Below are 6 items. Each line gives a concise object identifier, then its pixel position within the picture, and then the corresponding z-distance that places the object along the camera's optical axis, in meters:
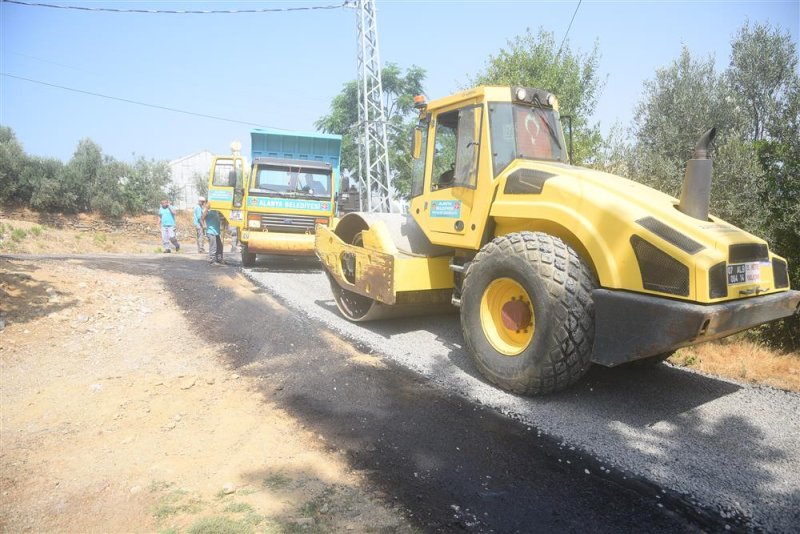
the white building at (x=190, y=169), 40.75
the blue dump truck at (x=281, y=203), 10.14
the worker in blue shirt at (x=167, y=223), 14.73
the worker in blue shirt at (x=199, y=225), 14.59
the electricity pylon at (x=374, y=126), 16.94
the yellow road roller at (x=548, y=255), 3.15
